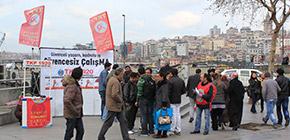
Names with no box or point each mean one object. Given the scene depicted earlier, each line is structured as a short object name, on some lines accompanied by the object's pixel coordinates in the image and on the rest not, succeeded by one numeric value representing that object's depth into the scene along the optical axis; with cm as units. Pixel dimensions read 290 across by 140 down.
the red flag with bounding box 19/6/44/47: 1337
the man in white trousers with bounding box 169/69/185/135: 1029
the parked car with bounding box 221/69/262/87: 3050
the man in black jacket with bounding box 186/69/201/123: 1253
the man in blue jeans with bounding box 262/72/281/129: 1166
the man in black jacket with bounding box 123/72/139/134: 1045
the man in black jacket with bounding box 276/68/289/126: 1197
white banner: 1341
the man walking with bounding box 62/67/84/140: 793
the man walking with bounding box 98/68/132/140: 870
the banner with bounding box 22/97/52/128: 1107
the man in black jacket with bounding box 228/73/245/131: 1134
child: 973
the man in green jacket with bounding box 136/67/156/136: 1006
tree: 1444
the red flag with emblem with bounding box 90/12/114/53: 1376
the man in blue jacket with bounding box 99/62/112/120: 1235
